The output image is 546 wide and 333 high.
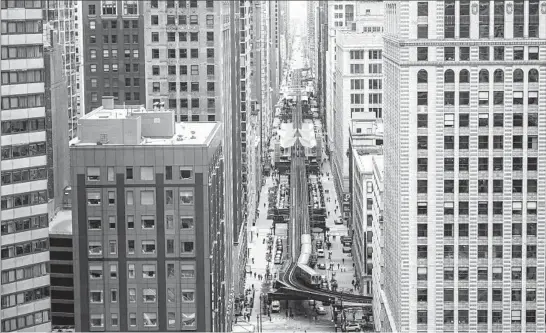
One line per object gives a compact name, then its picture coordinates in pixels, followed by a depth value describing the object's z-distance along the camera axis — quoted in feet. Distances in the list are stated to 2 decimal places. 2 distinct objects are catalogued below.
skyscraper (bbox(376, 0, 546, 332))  445.37
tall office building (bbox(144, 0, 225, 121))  559.79
